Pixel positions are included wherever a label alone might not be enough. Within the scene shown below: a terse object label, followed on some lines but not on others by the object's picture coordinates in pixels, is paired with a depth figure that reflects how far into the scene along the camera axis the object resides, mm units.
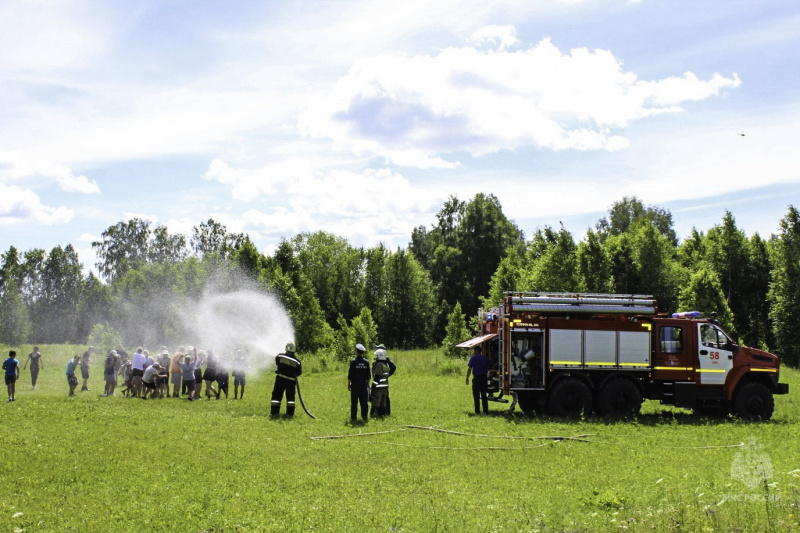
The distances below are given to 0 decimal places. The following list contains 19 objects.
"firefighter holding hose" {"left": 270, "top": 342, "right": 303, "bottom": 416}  18641
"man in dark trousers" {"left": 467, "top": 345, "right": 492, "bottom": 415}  19547
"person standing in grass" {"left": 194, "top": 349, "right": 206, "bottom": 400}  24078
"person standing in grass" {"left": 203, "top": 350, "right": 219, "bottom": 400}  24016
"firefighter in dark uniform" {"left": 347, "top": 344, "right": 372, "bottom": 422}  18312
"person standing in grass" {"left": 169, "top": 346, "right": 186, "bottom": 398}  25109
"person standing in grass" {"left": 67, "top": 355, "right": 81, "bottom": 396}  25844
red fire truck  18969
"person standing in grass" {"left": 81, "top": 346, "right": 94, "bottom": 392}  27375
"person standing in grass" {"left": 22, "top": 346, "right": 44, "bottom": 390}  28156
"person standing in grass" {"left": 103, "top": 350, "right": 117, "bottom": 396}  25531
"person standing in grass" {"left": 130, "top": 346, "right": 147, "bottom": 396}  24906
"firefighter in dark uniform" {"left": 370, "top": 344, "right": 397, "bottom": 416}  18797
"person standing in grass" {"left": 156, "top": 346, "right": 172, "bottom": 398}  24984
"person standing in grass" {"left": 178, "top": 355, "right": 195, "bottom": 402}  24172
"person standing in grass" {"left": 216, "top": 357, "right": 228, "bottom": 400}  24219
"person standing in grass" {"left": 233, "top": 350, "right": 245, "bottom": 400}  24391
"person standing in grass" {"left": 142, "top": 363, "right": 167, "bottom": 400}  24047
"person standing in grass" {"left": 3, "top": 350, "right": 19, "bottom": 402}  22891
